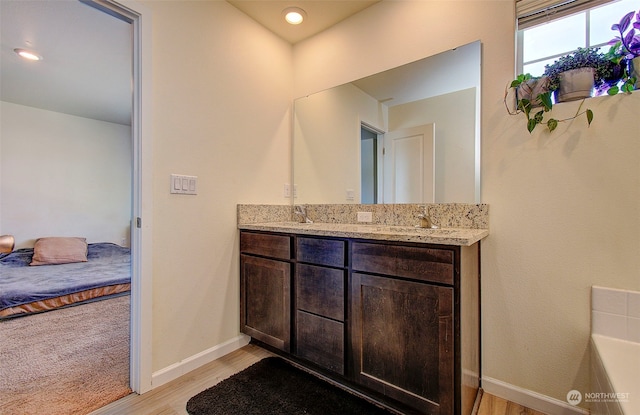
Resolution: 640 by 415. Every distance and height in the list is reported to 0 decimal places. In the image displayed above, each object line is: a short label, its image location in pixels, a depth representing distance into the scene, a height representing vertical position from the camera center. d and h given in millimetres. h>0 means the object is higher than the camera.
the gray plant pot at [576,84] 1266 +566
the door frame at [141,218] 1526 -67
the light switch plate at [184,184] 1681 +133
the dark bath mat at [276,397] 1392 -1020
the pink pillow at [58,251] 3660 -616
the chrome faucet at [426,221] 1685 -90
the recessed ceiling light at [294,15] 2035 +1431
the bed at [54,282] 2641 -813
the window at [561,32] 1337 +897
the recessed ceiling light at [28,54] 2479 +1379
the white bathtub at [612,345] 1005 -590
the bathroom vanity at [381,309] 1185 -523
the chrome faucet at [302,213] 2271 -58
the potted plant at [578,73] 1256 +613
